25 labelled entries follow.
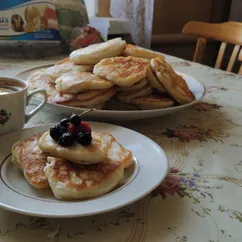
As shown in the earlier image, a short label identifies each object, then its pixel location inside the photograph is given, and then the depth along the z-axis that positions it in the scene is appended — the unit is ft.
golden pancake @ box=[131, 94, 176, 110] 2.81
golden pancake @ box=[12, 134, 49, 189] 1.75
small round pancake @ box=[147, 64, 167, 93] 2.89
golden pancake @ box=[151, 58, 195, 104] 2.89
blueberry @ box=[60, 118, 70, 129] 1.94
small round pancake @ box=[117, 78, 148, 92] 2.82
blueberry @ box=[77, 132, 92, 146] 1.83
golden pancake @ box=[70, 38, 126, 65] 3.17
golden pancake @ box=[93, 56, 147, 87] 2.74
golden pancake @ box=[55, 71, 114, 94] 2.69
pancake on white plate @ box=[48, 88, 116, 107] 2.71
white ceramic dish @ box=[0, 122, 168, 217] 1.56
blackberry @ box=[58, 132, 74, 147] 1.82
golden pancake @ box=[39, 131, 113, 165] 1.77
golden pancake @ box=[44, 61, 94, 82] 3.14
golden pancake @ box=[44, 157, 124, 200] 1.66
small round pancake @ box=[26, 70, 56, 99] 2.97
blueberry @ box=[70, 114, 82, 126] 1.95
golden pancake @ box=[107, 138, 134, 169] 1.91
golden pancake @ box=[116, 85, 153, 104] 2.83
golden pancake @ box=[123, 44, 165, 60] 3.30
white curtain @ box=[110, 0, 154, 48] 6.93
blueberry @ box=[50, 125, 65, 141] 1.88
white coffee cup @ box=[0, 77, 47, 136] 2.26
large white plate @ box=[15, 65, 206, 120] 2.65
